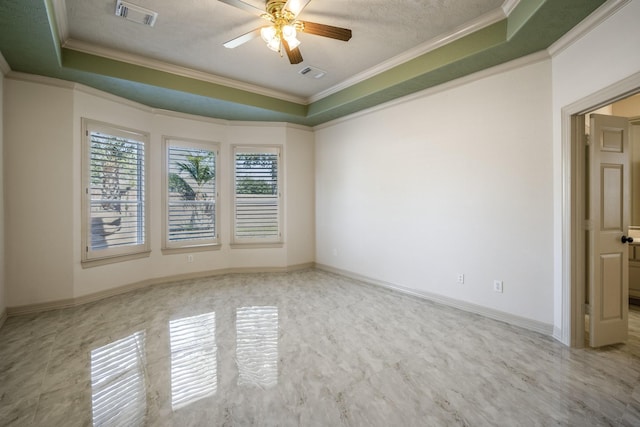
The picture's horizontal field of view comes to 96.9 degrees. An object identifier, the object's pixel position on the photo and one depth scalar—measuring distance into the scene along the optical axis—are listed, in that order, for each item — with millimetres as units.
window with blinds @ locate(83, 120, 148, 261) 3797
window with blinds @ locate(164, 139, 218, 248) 4777
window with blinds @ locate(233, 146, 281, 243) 5352
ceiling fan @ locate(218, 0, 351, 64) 2367
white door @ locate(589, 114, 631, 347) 2539
